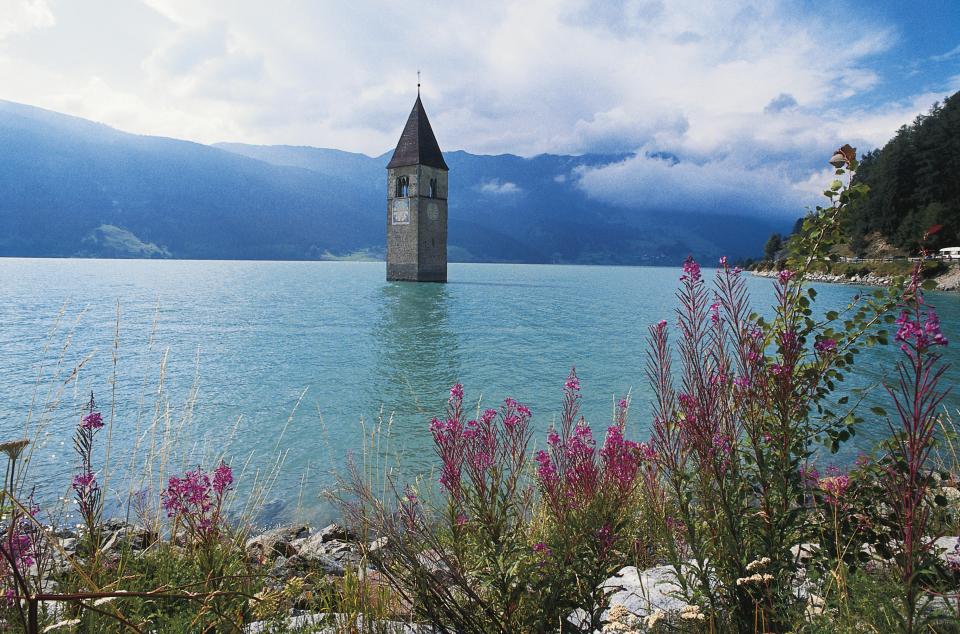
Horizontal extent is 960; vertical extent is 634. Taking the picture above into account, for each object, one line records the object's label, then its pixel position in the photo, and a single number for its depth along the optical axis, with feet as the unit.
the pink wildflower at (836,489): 9.73
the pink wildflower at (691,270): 8.76
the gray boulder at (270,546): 16.15
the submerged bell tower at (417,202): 199.21
